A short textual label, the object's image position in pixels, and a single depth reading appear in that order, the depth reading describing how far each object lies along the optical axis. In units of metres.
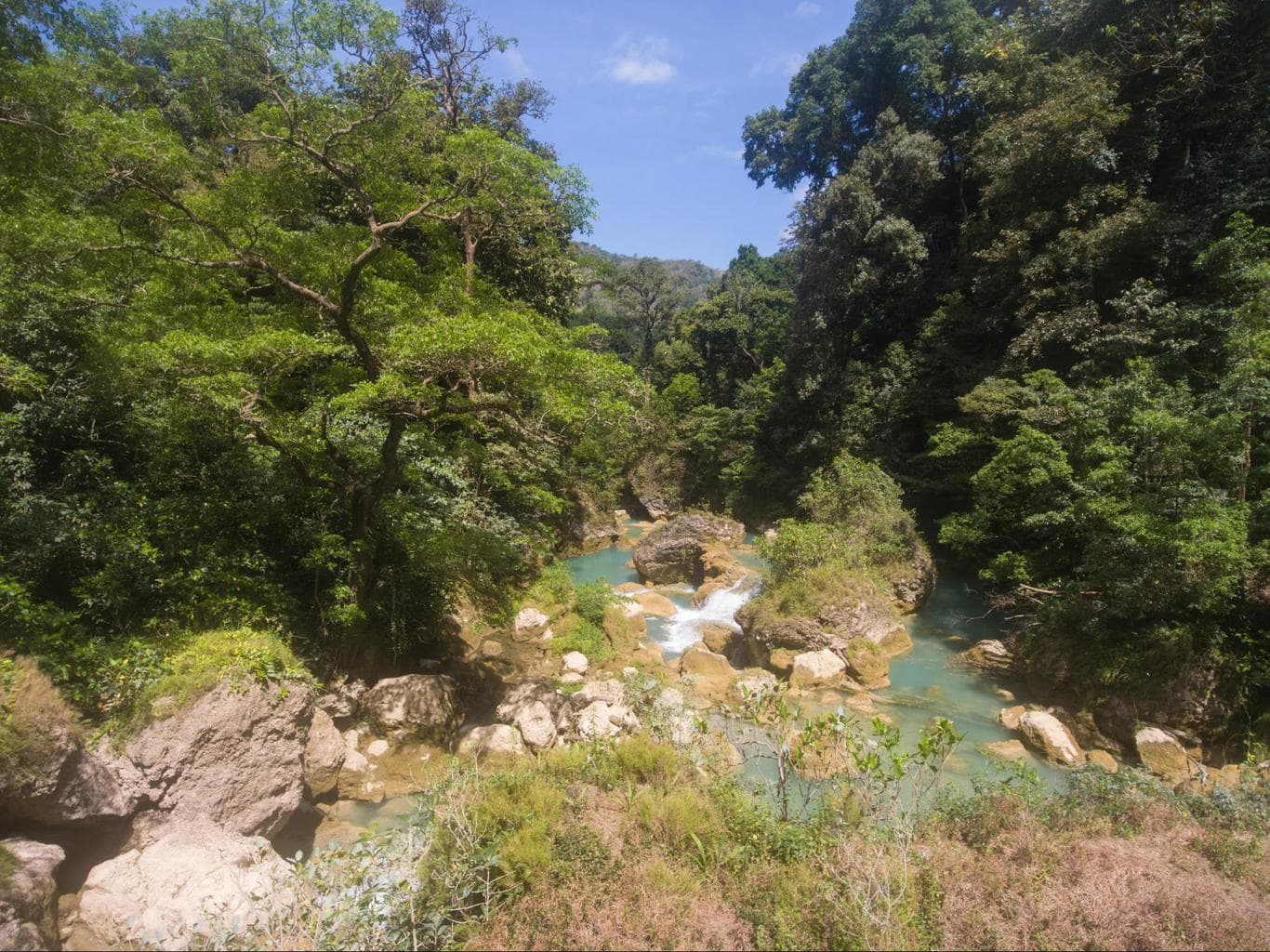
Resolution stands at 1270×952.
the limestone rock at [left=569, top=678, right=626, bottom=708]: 9.44
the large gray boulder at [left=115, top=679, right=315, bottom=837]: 5.81
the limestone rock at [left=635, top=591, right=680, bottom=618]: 15.77
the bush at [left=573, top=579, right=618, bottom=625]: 13.40
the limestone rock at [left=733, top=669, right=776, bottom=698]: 10.50
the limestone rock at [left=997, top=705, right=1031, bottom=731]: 9.81
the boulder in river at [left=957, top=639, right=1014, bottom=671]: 12.02
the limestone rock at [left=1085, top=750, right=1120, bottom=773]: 8.47
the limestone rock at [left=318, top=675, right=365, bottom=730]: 8.44
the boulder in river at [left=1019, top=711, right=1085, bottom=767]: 8.73
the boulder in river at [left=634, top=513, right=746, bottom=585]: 18.58
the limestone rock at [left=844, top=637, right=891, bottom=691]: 11.44
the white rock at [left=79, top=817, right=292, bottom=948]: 4.45
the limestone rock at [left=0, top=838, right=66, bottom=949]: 4.09
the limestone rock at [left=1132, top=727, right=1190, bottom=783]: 8.27
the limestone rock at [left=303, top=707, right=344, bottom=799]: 7.16
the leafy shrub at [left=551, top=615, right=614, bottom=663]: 12.14
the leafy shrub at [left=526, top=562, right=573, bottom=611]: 13.84
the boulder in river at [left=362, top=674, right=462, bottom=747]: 8.62
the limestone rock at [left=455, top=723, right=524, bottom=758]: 8.07
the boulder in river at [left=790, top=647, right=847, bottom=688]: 11.20
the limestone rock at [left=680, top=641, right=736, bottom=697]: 11.21
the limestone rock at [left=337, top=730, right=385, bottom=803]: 7.52
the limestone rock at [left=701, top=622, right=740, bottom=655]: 13.48
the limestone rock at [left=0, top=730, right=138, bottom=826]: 4.80
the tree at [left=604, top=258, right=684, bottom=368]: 41.75
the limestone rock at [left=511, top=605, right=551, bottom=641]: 12.99
